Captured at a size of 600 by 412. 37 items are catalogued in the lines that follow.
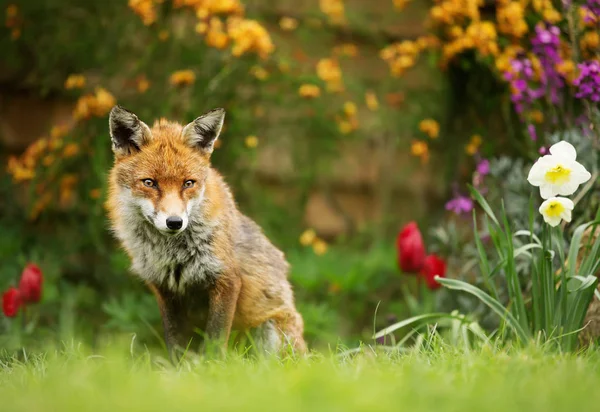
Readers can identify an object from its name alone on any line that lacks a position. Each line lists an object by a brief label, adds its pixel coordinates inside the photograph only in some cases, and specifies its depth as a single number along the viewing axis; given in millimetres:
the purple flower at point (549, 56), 9273
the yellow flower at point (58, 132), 11336
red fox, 7180
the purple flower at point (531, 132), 9156
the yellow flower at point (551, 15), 9578
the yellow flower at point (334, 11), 12164
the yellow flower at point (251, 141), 11165
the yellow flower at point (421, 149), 11984
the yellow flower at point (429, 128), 12195
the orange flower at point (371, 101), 11969
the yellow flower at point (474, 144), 11679
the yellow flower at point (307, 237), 12057
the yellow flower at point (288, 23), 11727
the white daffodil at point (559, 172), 6914
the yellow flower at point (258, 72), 11328
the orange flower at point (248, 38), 10266
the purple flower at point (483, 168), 9805
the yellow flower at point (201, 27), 10530
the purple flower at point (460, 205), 10047
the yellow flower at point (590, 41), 9487
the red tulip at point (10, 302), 9125
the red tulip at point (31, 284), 9180
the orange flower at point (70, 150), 11391
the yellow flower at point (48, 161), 11336
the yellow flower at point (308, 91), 11211
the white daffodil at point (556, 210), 6844
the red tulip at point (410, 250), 9672
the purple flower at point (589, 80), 8141
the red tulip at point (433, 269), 9719
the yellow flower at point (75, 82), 11055
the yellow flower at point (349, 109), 11789
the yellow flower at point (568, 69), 9609
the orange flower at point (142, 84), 11344
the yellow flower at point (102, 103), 10758
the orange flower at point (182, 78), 10750
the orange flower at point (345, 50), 12461
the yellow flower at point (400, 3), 11898
